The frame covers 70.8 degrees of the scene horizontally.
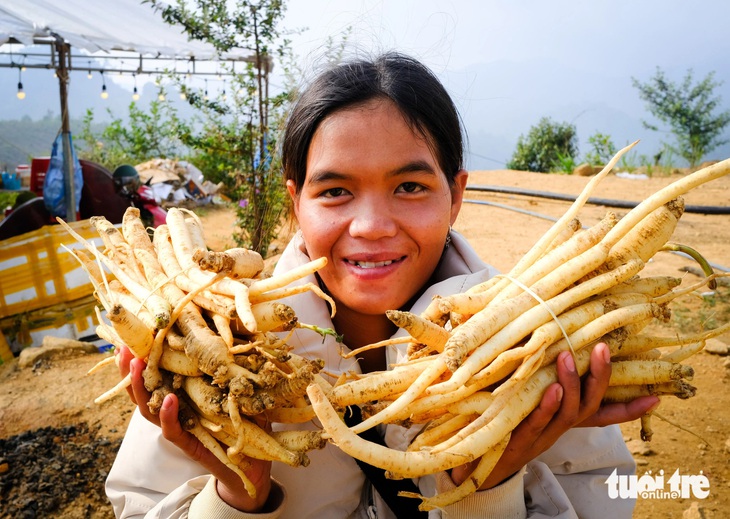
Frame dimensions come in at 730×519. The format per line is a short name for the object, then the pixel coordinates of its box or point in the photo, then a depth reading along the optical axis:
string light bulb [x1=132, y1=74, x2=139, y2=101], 9.80
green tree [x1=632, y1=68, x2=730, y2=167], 18.95
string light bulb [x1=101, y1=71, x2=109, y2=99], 9.48
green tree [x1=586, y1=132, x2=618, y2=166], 14.60
